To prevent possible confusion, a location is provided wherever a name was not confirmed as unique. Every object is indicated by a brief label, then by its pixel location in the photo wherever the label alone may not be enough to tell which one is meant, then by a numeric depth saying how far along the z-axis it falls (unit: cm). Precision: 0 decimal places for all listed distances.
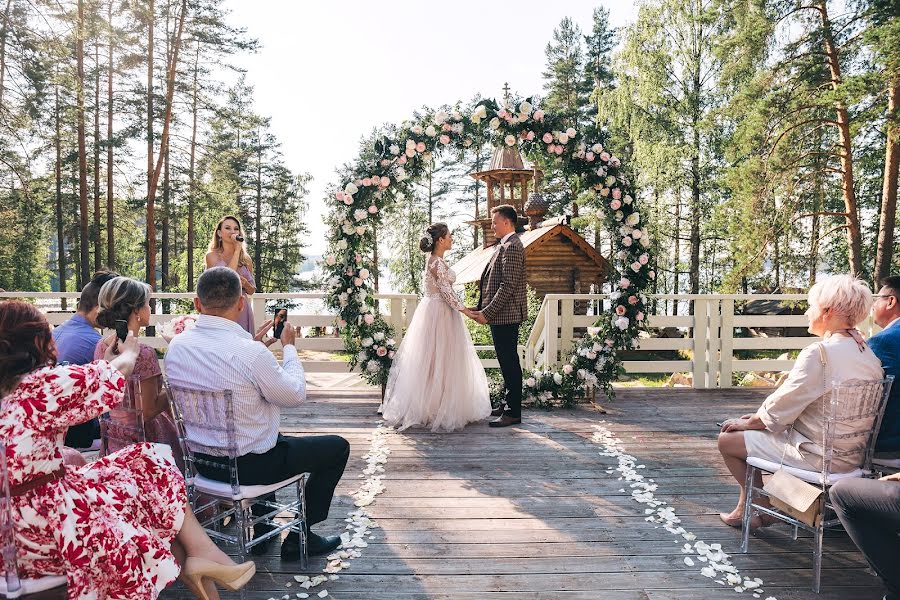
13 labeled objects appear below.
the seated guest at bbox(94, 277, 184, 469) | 287
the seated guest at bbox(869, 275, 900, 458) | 319
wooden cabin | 1881
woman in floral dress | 202
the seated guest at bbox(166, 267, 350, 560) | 281
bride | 578
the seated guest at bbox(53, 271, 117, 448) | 351
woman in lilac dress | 556
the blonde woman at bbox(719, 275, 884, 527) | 301
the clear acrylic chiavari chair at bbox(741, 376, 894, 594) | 292
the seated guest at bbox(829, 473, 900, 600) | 260
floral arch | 665
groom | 578
